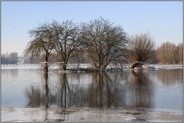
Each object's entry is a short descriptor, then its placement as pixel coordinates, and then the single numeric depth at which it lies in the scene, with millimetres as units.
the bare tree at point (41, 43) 36469
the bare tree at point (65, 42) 38281
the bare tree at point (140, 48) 50931
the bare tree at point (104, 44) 42344
